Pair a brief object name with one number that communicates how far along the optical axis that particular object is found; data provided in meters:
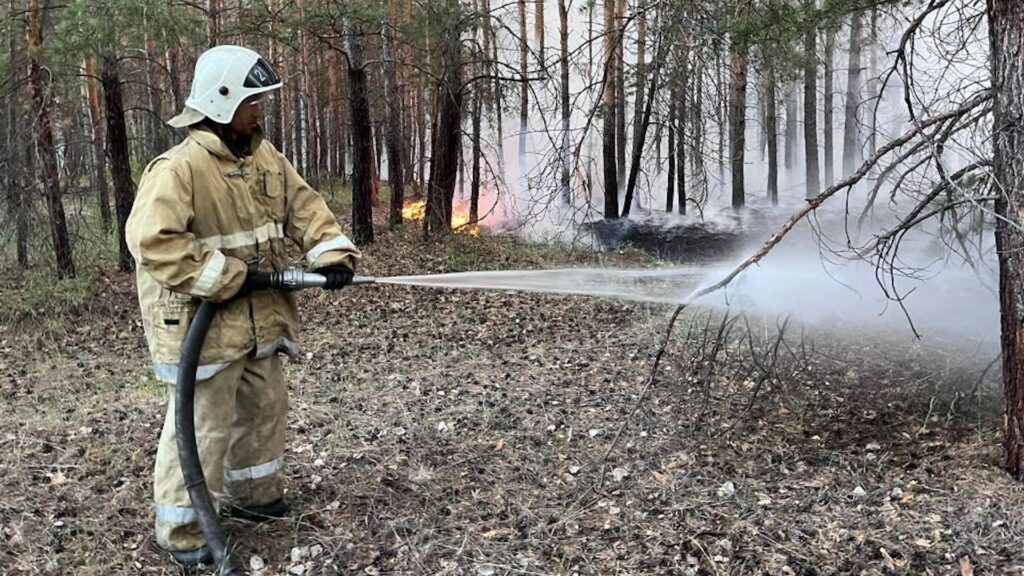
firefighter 3.08
